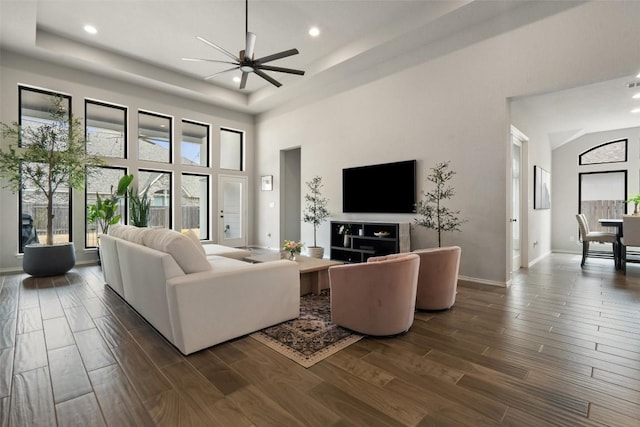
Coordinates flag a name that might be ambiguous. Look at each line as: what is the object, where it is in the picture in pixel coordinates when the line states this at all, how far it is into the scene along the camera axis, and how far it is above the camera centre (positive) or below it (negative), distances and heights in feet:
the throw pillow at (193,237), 10.10 -0.90
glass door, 25.70 +0.17
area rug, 7.38 -3.44
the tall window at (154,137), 21.77 +5.56
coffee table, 12.22 -2.64
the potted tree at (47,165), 15.15 +2.44
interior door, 17.30 +0.64
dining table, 17.15 -1.53
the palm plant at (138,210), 20.13 +0.13
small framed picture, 26.12 +2.59
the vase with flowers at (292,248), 12.78 -1.52
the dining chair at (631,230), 15.39 -0.90
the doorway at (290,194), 25.63 +1.53
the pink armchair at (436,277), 10.25 -2.22
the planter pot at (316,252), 19.67 -2.60
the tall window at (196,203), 23.91 +0.71
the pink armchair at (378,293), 8.00 -2.22
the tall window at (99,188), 19.33 +1.59
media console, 16.49 -1.67
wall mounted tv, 17.07 +1.46
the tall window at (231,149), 26.32 +5.60
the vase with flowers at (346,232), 19.40 -1.33
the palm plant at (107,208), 18.51 +0.24
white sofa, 7.28 -2.12
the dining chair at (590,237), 17.66 -1.49
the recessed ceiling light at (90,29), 15.67 +9.63
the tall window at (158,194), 21.94 +1.35
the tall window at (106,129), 19.56 +5.54
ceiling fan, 12.14 +6.33
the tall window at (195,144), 23.97 +5.56
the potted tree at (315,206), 21.56 +0.44
